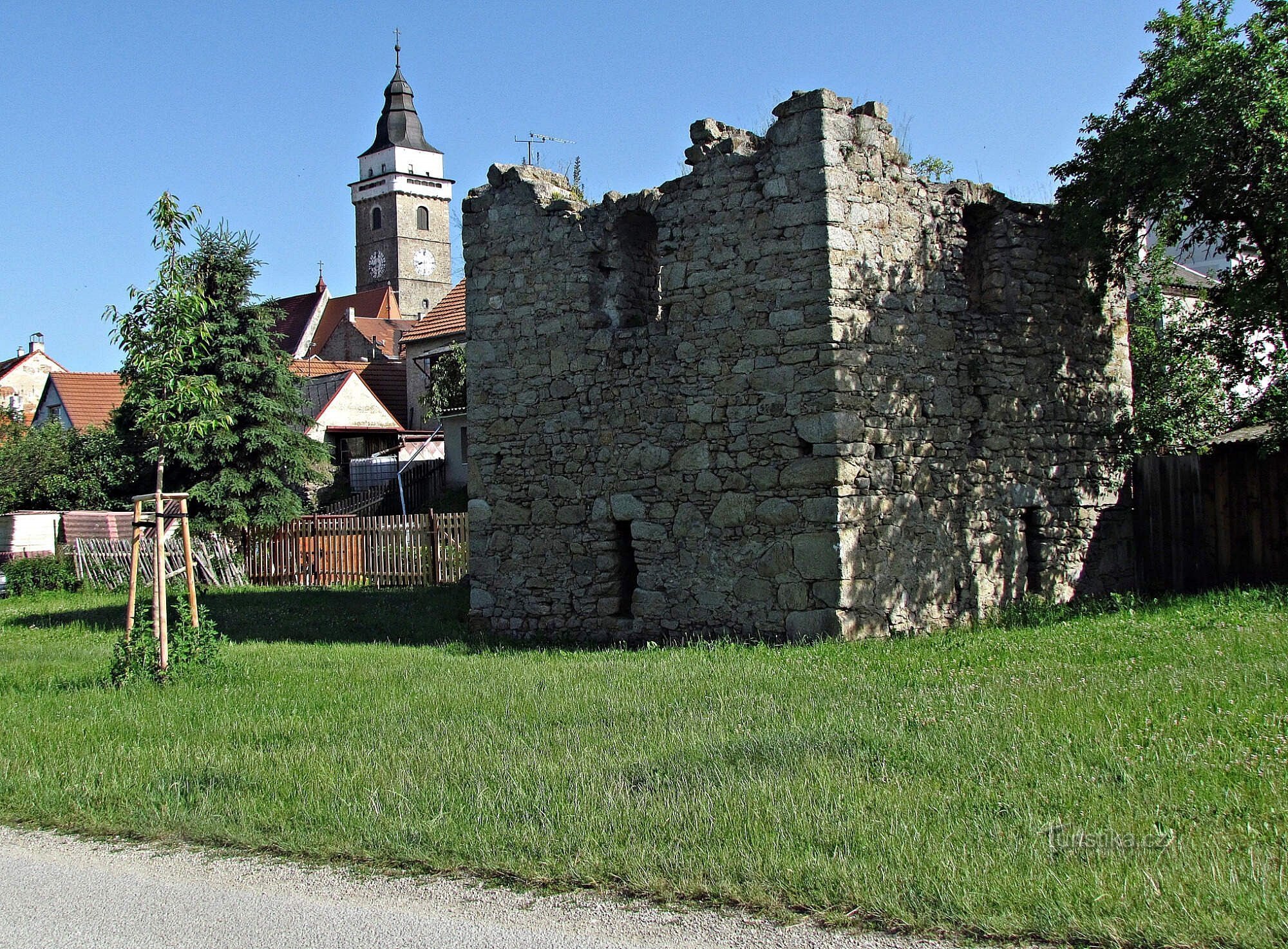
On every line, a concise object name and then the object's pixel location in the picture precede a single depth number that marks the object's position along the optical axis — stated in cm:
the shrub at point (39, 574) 2452
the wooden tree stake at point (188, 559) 1027
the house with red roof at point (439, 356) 3225
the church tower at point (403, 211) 8850
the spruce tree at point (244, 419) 2580
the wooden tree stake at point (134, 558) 992
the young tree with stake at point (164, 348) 1013
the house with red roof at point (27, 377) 5641
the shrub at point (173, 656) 1024
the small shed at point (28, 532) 2747
